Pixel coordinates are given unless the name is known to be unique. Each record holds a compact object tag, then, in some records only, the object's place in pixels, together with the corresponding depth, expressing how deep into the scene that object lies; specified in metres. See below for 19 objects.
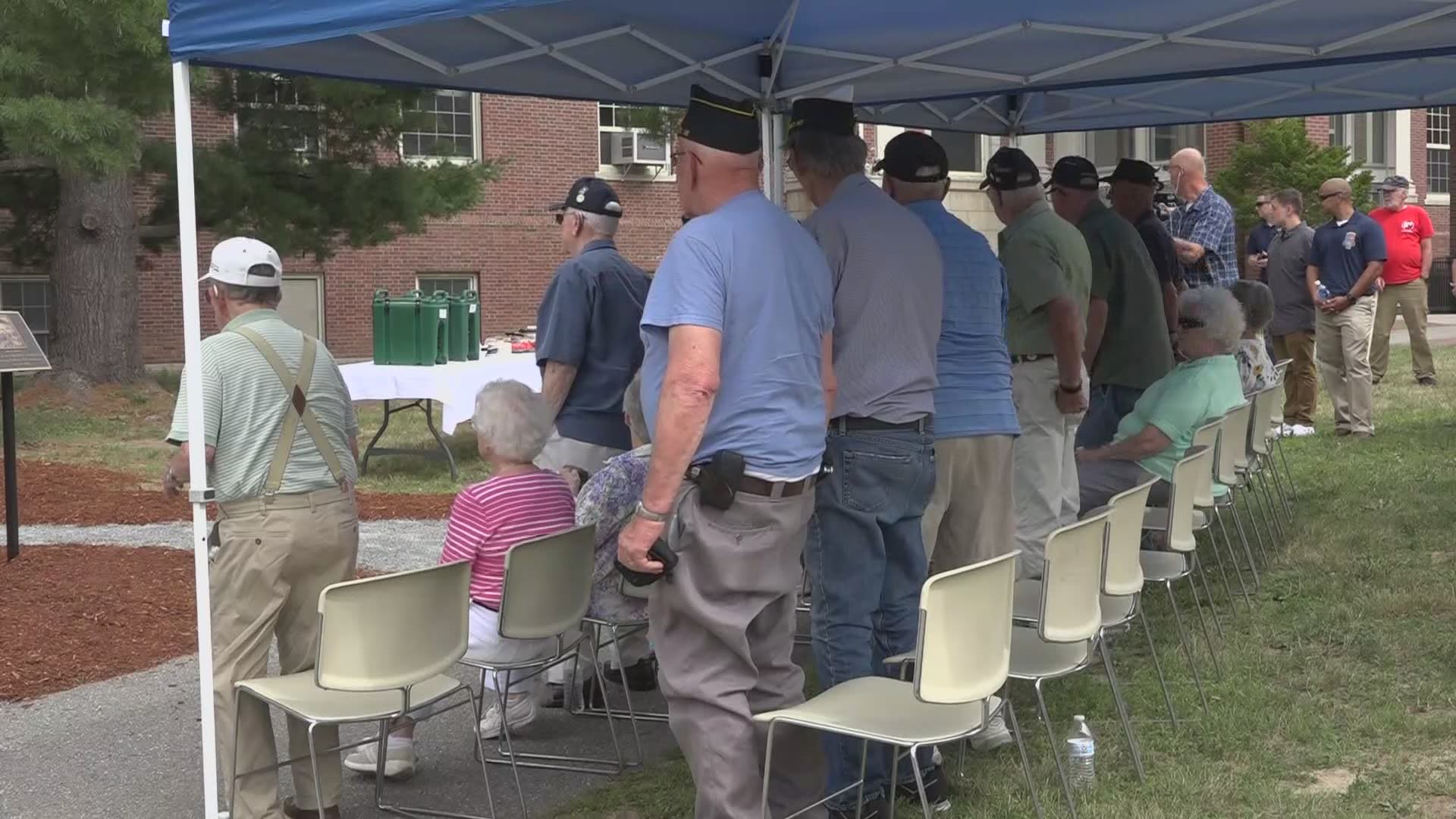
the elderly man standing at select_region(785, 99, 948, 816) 4.16
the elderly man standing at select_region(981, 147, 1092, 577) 5.85
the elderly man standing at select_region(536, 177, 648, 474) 5.44
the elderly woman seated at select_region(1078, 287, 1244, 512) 6.61
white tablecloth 11.01
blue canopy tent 5.70
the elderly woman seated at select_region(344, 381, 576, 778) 4.75
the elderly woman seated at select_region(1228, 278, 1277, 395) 8.29
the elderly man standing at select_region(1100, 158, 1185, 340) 7.92
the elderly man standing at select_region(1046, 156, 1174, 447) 7.09
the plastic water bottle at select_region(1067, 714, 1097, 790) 4.54
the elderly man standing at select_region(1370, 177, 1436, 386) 13.79
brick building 23.06
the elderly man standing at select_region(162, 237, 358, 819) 4.24
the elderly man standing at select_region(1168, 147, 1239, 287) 9.67
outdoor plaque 7.80
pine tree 16.05
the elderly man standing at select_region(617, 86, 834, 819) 3.63
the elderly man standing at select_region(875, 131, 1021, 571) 4.79
